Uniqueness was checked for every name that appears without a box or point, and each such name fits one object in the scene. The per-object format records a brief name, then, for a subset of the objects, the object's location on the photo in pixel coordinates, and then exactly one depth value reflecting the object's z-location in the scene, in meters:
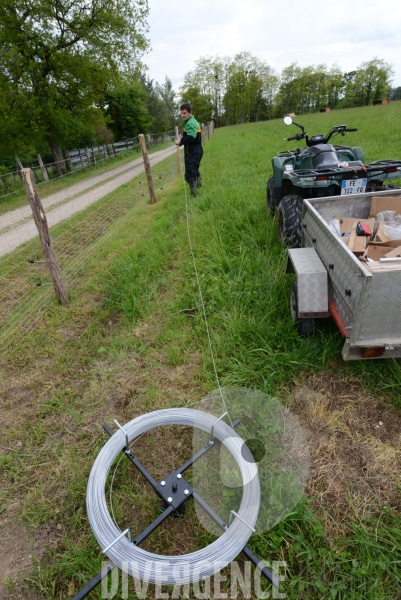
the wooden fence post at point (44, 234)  2.77
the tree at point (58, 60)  12.19
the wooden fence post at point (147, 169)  6.09
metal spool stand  1.26
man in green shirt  5.64
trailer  1.56
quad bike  3.02
